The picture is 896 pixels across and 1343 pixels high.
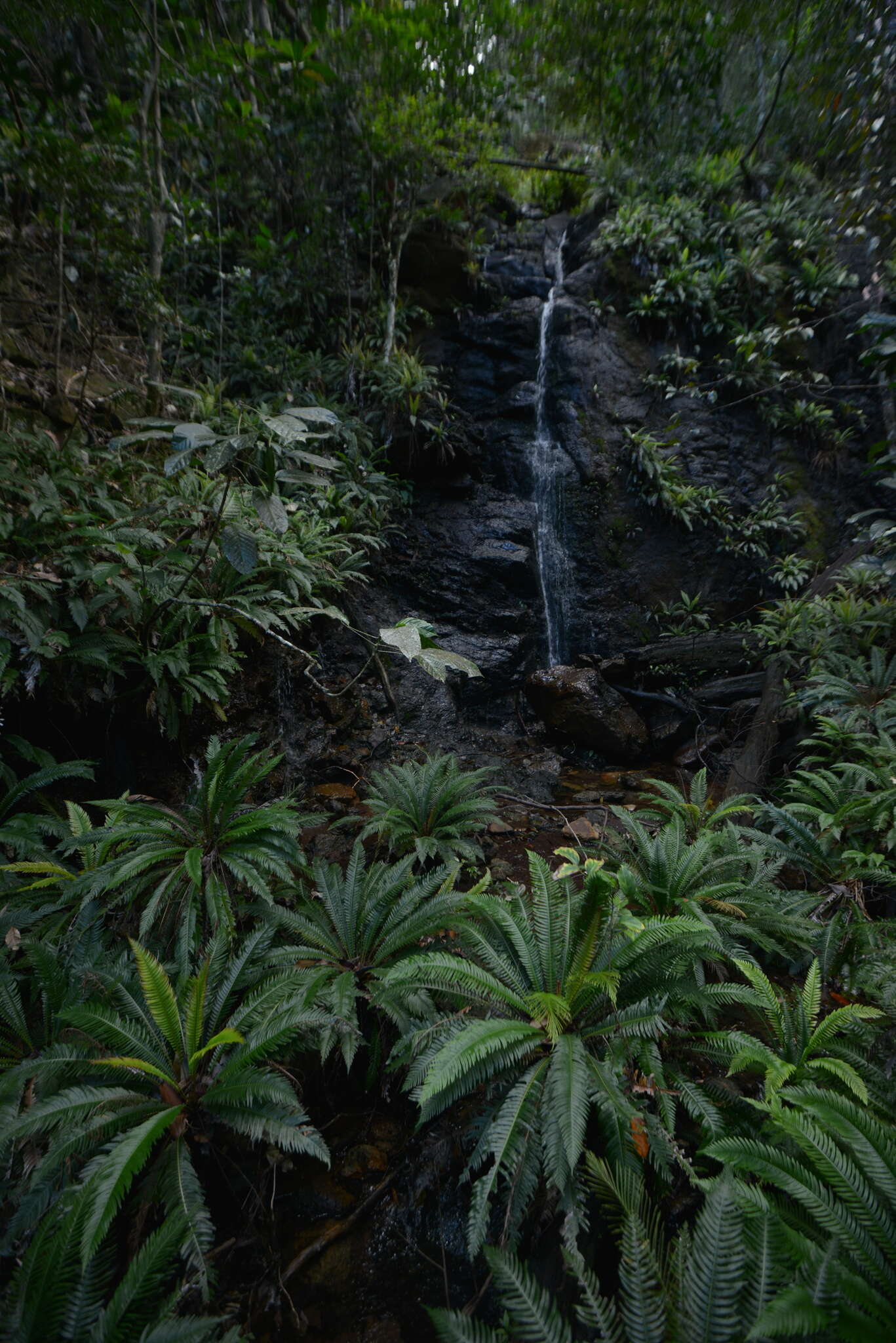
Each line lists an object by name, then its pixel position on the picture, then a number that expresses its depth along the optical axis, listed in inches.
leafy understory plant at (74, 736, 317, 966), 98.6
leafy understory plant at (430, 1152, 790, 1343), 50.9
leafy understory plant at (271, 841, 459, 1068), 87.2
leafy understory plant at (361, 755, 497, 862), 147.1
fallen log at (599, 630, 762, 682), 301.3
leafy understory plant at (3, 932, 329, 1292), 63.3
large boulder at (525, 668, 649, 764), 281.7
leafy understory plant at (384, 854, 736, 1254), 65.3
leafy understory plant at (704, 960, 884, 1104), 72.5
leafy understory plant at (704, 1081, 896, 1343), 46.8
